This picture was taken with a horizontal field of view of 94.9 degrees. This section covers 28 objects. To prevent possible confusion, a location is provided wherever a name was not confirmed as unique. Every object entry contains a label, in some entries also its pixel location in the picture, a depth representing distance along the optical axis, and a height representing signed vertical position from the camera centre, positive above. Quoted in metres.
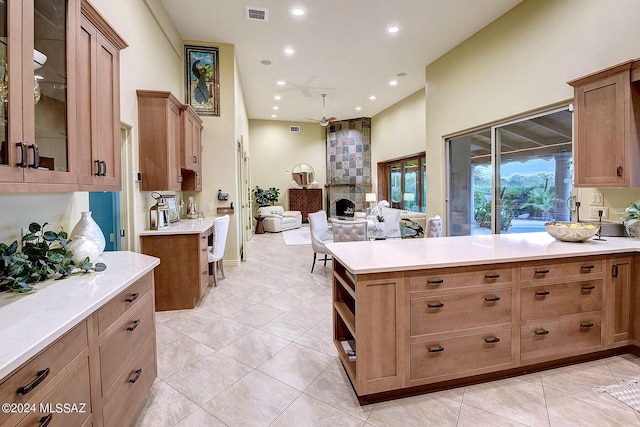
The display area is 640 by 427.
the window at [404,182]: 7.89 +0.80
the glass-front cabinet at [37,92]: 1.16 +0.53
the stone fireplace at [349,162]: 10.35 +1.68
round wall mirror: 11.00 +1.32
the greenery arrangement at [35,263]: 1.32 -0.26
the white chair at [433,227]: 4.12 -0.27
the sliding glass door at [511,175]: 3.59 +0.47
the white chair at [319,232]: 4.80 -0.40
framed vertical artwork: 4.90 +2.13
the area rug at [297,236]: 7.76 -0.80
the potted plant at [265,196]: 10.38 +0.48
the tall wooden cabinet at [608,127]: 2.40 +0.69
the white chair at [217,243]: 3.97 -0.47
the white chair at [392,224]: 5.27 -0.28
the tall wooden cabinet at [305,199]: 11.05 +0.38
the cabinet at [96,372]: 0.91 -0.63
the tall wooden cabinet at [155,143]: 3.37 +0.78
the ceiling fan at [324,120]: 7.73 +2.41
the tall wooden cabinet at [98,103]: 1.67 +0.68
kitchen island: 1.78 -0.68
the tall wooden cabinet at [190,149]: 3.89 +0.88
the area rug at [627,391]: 1.82 -1.21
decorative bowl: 2.44 -0.21
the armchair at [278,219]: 9.70 -0.32
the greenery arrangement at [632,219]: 2.47 -0.11
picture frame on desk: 4.01 +0.06
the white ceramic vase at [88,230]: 1.81 -0.12
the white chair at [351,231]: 4.30 -0.33
